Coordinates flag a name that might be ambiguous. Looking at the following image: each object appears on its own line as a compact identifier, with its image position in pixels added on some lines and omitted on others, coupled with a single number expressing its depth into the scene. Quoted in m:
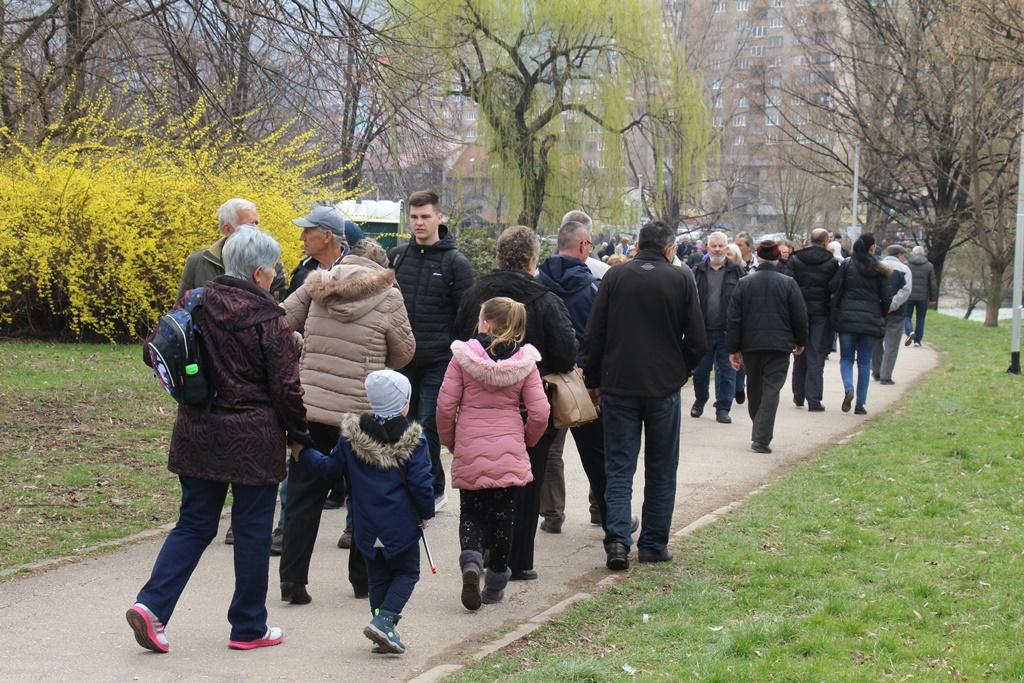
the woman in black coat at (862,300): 14.17
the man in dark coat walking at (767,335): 11.82
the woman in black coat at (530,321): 6.99
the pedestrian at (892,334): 16.91
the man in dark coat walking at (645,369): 7.35
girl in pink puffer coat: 6.36
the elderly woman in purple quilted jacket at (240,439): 5.45
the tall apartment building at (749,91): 46.25
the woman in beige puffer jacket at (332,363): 6.41
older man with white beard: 13.80
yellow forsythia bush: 16.30
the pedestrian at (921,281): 21.80
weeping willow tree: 29.20
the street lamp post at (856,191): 40.34
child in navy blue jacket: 5.62
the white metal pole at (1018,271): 17.20
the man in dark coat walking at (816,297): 14.48
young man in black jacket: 8.09
